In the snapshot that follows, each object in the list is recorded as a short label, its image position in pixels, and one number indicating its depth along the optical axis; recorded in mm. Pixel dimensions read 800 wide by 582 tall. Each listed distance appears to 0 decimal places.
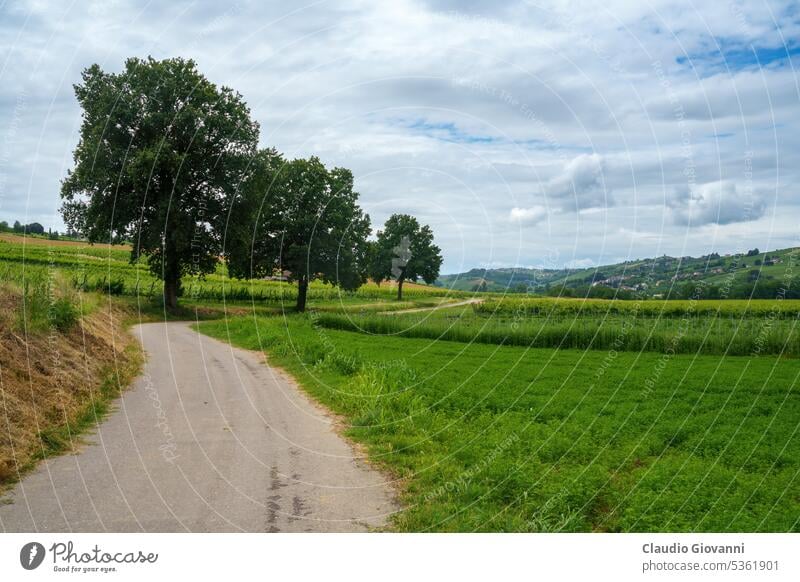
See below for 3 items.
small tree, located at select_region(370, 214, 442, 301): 63134
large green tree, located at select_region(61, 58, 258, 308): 41219
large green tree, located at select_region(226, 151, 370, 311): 52438
